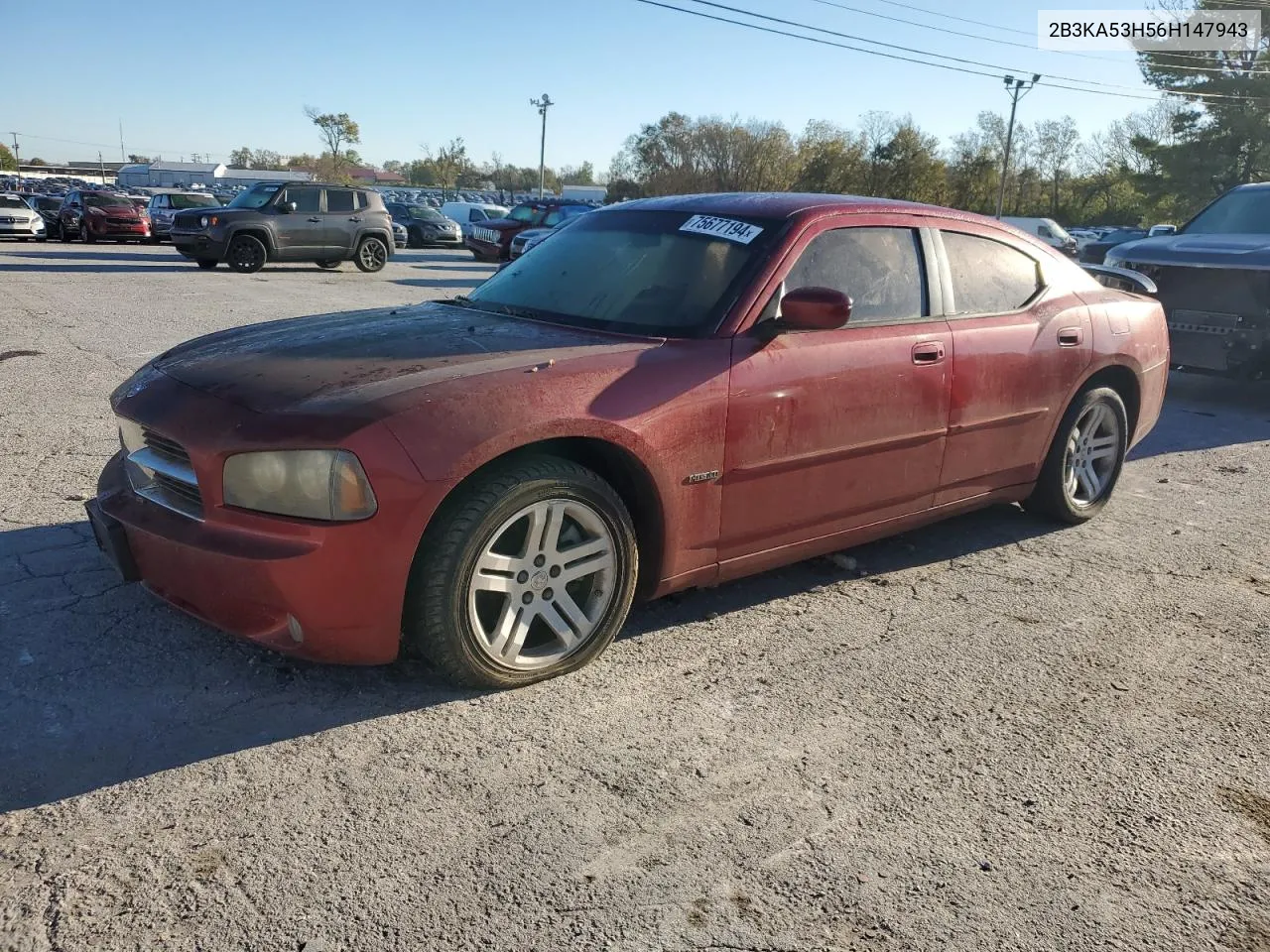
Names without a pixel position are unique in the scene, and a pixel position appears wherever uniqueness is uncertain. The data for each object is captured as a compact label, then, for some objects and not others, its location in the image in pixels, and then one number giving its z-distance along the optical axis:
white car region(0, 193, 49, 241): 24.55
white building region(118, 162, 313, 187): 98.31
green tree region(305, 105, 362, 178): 76.12
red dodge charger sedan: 2.77
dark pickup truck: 8.23
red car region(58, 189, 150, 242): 25.19
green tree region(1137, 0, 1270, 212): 36.62
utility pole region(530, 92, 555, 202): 64.62
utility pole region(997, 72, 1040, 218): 45.52
